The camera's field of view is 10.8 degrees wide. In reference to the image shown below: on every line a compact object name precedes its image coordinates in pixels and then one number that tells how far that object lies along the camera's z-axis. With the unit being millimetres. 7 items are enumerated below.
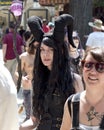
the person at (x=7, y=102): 2444
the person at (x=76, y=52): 6352
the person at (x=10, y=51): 12045
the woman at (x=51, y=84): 4177
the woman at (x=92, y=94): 2955
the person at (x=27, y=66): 7063
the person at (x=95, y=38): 6827
